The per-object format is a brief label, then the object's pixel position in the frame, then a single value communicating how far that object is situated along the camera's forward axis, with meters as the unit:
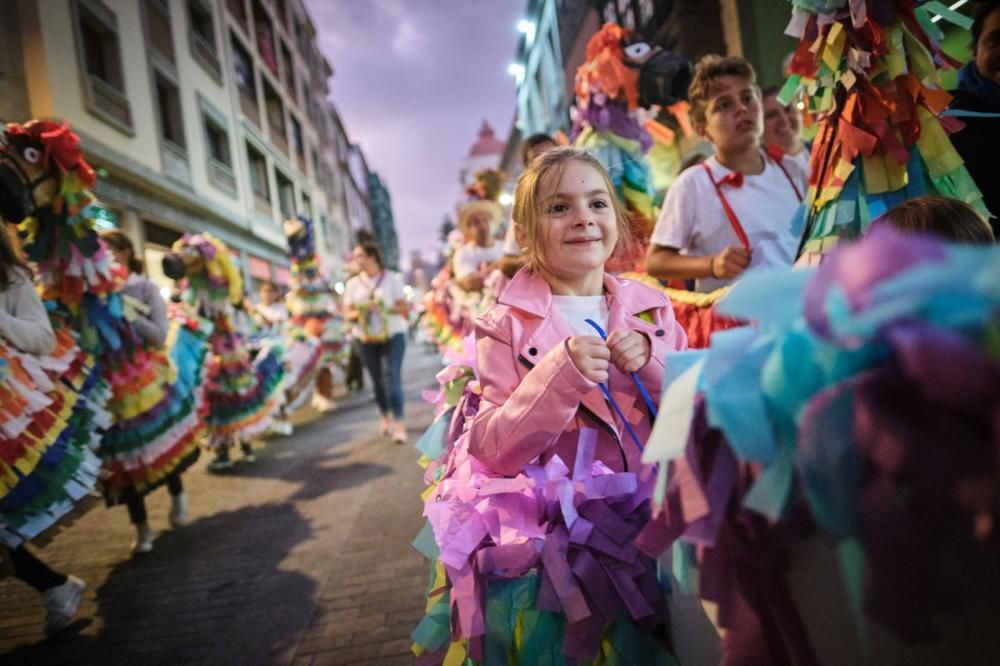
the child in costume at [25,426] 2.17
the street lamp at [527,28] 20.33
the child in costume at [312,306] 8.21
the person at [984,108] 1.86
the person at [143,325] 3.11
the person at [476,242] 5.06
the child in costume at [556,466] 1.07
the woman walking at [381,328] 5.27
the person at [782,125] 2.99
